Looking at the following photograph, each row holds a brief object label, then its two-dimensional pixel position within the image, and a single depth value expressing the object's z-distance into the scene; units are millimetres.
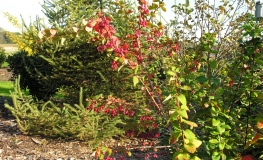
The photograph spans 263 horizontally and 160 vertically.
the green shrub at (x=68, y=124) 4082
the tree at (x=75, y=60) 4629
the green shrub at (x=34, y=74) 5129
